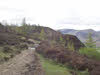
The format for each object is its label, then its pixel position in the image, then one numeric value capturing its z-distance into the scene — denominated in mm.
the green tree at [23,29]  69312
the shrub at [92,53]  17522
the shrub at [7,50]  22031
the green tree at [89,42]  34625
